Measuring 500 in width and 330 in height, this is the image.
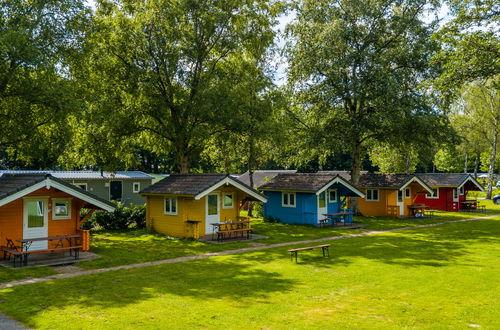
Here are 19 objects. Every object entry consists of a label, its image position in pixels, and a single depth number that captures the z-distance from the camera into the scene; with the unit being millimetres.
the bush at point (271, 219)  31577
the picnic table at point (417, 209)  35156
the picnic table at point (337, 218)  29228
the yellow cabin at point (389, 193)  35219
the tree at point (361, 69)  31531
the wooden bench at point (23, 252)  15695
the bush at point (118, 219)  27766
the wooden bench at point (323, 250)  17288
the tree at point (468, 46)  23953
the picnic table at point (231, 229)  22859
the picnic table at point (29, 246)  16062
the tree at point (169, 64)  27188
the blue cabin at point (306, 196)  29453
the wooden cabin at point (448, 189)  40375
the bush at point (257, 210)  36206
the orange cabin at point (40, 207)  16969
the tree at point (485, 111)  51688
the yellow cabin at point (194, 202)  23156
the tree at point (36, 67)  20438
